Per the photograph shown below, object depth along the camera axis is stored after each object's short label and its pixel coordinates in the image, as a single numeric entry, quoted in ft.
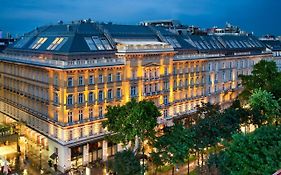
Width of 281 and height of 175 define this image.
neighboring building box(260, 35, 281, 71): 480.85
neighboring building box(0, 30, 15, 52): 380.45
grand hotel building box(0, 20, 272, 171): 255.91
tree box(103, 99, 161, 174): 227.61
